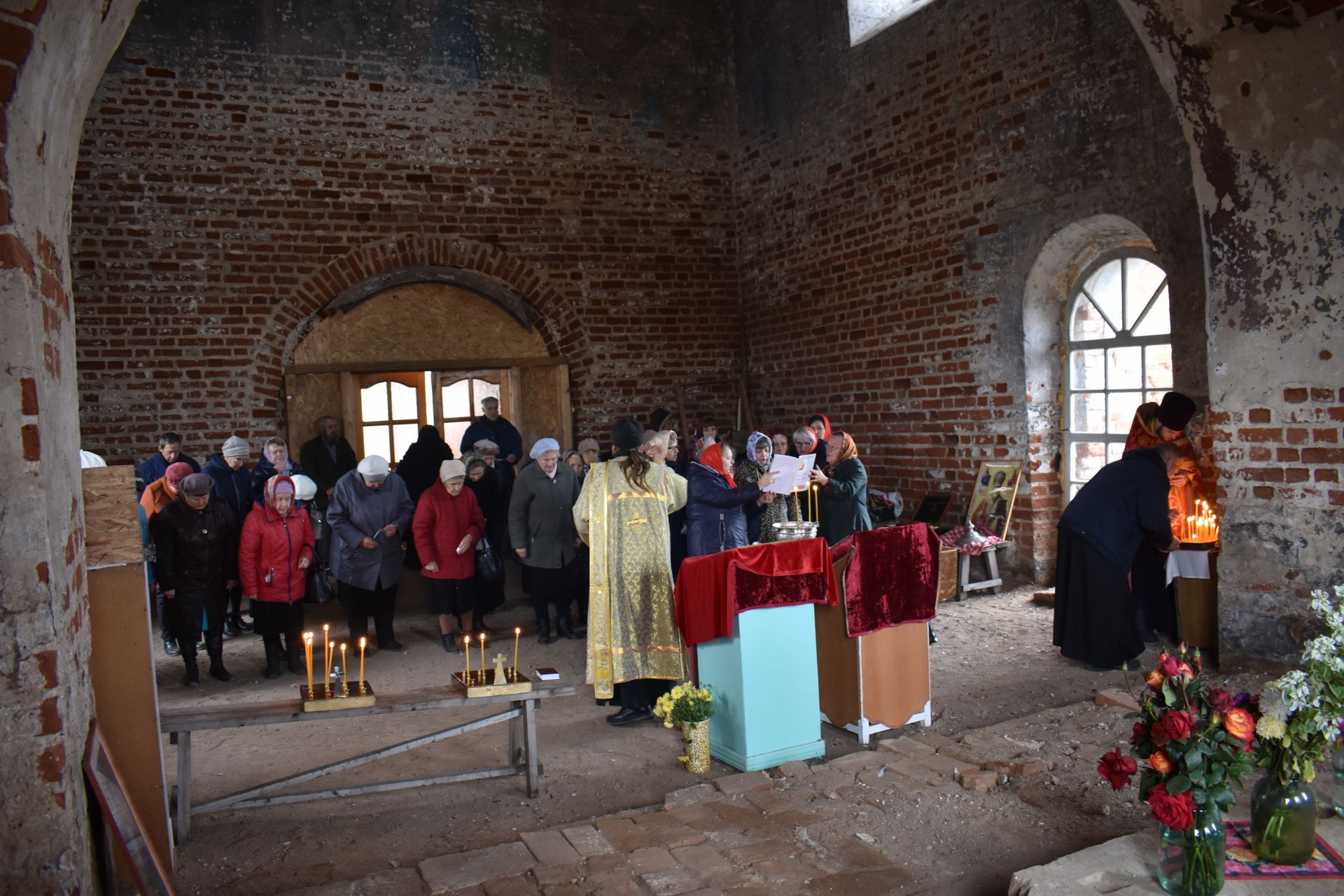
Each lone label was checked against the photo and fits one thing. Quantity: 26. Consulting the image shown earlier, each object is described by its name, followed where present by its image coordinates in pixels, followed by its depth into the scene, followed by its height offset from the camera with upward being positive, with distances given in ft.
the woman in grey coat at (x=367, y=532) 23.12 -2.17
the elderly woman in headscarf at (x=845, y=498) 22.65 -1.91
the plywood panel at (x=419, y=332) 36.19 +3.66
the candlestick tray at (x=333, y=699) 14.30 -3.64
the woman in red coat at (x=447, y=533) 24.18 -2.39
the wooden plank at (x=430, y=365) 35.63 +2.41
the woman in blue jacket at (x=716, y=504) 19.10 -1.61
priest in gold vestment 18.06 -2.80
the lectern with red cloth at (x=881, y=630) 16.96 -3.66
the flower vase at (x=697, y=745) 16.17 -5.11
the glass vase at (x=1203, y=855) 9.80 -4.37
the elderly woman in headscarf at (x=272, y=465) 26.58 -0.64
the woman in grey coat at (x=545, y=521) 24.50 -2.25
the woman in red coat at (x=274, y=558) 22.16 -2.54
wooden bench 13.88 -4.19
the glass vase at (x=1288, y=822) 10.36 -4.34
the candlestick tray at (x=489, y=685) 15.14 -3.78
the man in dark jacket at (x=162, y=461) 27.37 -0.41
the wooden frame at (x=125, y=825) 10.08 -3.74
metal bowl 17.81 -2.02
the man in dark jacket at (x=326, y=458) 34.60 -0.70
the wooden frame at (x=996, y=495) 27.91 -2.47
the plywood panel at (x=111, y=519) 11.84 -0.82
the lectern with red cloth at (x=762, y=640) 16.08 -3.57
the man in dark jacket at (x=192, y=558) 21.54 -2.38
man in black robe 20.01 -2.85
